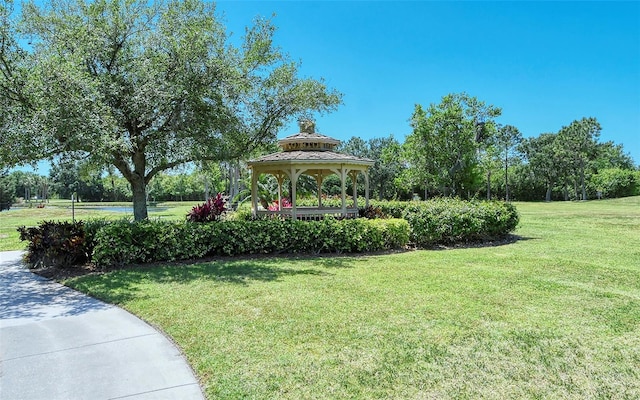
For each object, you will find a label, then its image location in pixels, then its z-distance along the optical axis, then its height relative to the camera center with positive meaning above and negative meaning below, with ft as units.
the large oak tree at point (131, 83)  27.76 +8.75
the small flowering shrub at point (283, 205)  57.63 -1.19
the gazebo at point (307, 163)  41.75 +3.28
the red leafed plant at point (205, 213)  38.40 -1.40
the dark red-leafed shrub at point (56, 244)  30.25 -3.16
